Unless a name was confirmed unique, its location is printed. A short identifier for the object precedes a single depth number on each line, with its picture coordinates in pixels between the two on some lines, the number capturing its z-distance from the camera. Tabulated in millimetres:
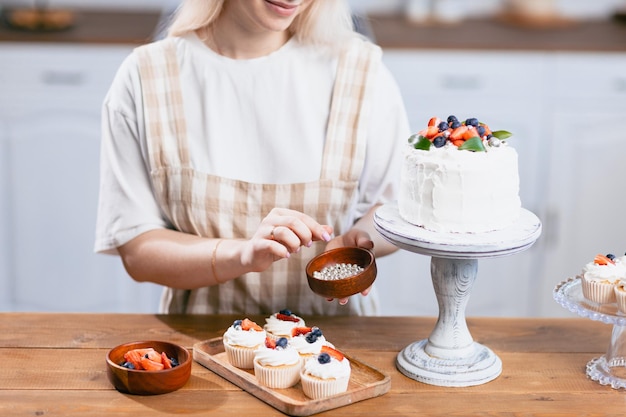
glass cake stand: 2293
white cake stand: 2255
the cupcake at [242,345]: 2308
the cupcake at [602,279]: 2326
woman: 2662
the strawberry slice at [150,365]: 2263
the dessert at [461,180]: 2294
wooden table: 2226
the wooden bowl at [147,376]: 2235
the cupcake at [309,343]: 2290
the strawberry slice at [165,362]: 2273
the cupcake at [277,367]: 2243
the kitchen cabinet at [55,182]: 4057
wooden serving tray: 2199
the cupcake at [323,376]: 2211
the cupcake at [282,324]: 2375
